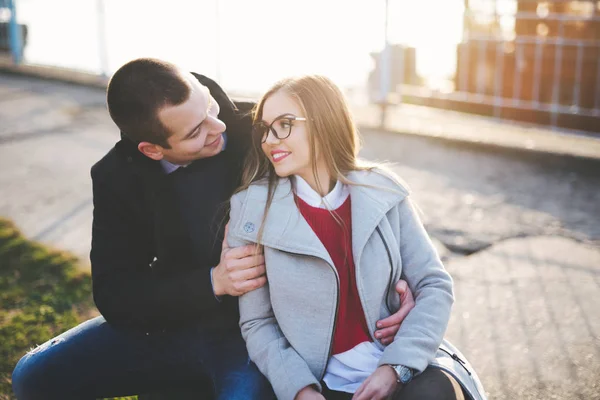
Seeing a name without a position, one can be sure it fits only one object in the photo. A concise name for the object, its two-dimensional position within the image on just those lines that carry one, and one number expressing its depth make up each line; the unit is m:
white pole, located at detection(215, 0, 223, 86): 8.16
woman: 2.08
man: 2.30
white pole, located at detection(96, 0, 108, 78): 8.89
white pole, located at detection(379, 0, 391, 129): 6.89
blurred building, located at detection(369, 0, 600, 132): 7.08
